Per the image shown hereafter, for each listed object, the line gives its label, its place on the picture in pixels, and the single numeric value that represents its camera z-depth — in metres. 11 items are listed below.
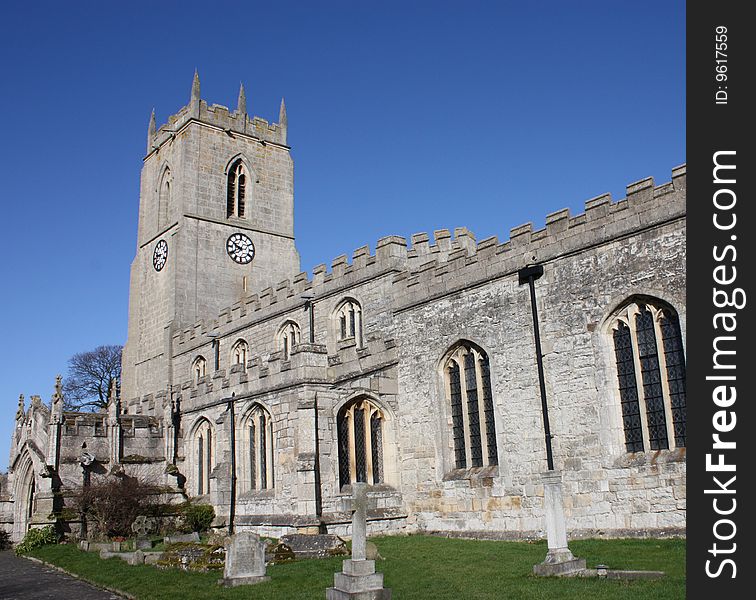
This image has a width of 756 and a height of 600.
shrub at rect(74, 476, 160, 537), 24.11
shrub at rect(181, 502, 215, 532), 23.81
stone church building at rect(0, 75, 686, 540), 16.48
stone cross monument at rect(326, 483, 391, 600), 10.82
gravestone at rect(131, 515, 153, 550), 23.67
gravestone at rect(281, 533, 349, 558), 16.53
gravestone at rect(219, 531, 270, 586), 13.51
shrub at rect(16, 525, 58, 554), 23.47
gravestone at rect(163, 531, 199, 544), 20.77
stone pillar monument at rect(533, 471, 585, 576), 12.12
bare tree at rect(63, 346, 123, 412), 53.72
